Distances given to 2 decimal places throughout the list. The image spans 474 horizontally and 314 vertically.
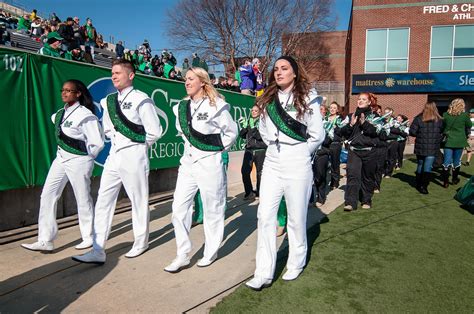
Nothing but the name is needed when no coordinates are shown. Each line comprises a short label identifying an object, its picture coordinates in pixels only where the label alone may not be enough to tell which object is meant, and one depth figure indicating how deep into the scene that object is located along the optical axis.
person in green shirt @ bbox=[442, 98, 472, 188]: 8.45
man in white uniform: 4.07
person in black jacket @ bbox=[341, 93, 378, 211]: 6.33
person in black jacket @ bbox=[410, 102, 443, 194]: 7.93
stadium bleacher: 14.20
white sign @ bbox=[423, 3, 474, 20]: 24.73
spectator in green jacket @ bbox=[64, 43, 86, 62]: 10.12
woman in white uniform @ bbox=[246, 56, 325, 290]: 3.43
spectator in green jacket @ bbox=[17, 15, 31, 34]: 18.49
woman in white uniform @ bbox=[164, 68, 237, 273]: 3.91
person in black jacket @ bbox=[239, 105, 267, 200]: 7.33
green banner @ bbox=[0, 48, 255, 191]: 4.75
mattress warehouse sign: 24.86
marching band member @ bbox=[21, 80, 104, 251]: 4.31
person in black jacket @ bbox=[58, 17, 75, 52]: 11.11
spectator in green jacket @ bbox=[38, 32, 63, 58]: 7.84
